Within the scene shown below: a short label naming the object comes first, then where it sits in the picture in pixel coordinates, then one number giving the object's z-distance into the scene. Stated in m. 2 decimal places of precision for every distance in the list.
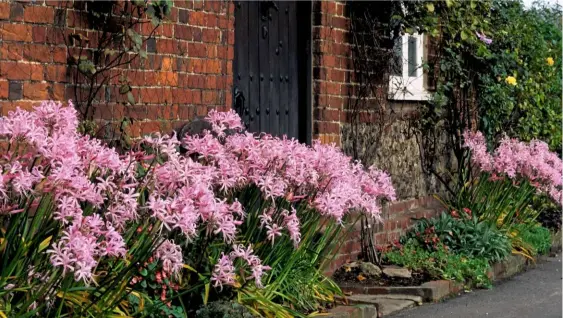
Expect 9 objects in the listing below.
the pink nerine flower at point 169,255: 5.43
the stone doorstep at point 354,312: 7.63
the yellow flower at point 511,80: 13.02
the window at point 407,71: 11.07
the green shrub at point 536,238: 12.18
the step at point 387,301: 8.35
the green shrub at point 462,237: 10.81
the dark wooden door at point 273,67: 9.05
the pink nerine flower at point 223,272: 6.14
